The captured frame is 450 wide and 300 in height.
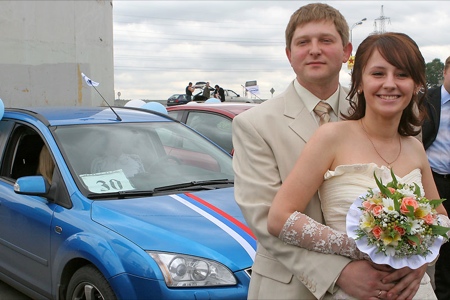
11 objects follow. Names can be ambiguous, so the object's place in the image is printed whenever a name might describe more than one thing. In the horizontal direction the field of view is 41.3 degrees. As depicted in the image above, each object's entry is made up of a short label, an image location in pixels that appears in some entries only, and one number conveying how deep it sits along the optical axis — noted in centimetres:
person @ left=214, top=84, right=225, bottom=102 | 2542
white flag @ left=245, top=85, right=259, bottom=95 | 2642
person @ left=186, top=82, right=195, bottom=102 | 2533
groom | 194
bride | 194
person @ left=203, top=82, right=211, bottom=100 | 2365
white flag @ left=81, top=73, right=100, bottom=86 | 581
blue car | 325
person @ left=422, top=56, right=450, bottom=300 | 439
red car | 714
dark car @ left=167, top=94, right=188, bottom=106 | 3908
